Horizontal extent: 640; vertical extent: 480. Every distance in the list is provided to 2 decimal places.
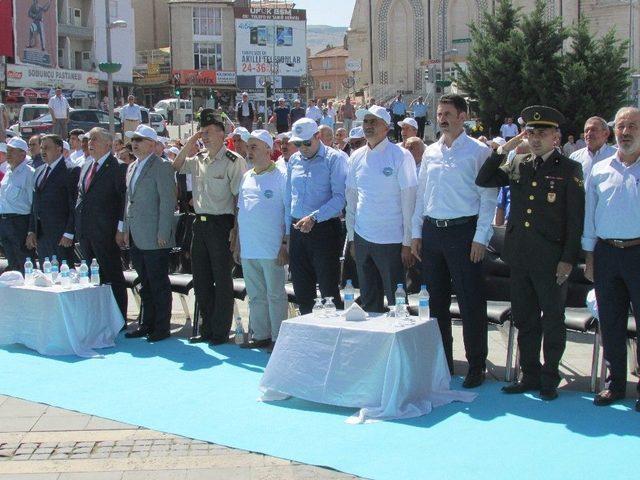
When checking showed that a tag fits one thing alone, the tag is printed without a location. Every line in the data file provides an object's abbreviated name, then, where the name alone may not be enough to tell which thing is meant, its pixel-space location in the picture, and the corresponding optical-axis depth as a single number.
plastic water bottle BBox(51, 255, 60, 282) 8.37
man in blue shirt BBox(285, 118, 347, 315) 7.34
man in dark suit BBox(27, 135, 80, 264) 9.39
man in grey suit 8.28
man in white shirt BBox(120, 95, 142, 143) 21.95
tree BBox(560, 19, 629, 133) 29.67
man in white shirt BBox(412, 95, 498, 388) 6.41
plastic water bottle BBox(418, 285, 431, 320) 6.21
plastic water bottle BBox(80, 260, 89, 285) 8.27
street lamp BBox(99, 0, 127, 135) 18.36
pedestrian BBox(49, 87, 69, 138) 25.33
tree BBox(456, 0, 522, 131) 31.06
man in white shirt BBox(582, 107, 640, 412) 5.79
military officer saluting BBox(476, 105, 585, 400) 6.00
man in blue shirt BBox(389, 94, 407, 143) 30.02
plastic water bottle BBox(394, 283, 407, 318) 6.14
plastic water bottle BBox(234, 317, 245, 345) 8.26
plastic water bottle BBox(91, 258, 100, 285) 8.22
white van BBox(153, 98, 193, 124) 45.38
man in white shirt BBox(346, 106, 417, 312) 6.90
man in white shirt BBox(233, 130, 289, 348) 7.69
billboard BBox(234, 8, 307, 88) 67.69
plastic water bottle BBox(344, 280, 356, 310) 6.41
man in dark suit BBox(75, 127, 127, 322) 8.67
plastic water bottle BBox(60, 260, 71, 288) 8.21
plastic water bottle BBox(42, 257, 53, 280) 8.31
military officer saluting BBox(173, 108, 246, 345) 7.96
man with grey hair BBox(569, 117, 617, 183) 8.43
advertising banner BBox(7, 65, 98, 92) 45.97
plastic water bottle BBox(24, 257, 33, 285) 8.42
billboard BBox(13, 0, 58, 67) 48.28
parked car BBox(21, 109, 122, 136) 29.78
